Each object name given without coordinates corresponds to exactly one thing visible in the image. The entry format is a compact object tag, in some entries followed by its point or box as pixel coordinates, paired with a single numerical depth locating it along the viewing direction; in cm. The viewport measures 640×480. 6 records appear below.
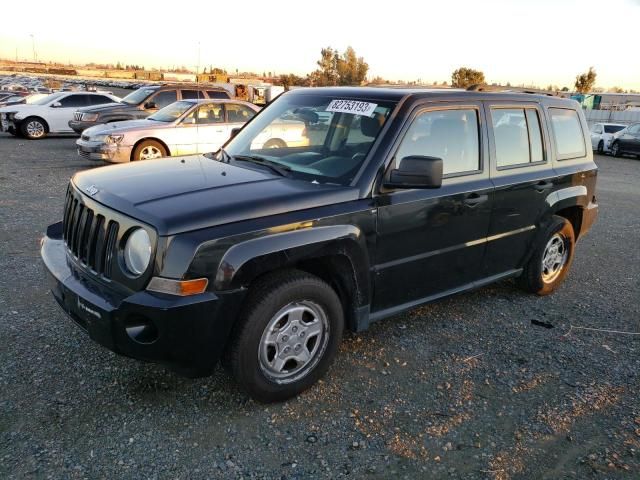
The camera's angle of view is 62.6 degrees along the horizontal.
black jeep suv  275
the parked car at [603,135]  2189
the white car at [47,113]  1725
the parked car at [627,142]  2047
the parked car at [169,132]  1102
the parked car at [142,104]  1484
